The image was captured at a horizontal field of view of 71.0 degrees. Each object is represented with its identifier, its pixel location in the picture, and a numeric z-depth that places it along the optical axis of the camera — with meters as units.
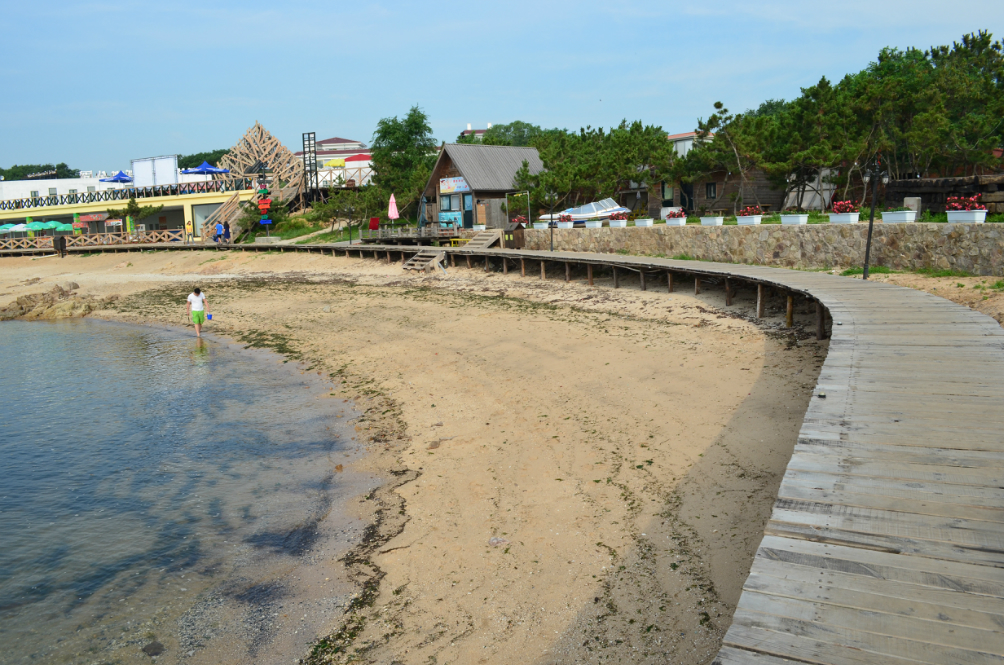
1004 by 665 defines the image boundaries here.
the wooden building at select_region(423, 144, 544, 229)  39.16
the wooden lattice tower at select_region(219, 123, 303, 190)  56.66
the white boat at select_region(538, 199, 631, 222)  31.55
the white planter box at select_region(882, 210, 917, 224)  17.31
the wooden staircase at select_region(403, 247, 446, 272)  31.05
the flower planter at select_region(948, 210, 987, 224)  15.59
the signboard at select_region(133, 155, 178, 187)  61.94
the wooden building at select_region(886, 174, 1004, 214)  17.00
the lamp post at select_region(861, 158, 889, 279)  15.39
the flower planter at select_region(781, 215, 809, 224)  19.73
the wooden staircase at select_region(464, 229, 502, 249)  32.59
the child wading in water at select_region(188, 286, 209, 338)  22.23
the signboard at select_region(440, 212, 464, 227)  39.31
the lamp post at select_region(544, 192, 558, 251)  34.12
